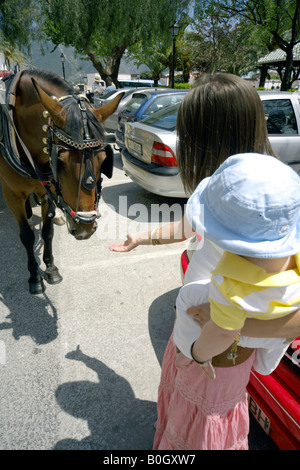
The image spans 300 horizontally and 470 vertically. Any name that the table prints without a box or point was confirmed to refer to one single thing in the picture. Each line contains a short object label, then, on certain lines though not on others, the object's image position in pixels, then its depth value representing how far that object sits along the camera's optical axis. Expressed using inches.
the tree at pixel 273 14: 521.7
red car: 52.0
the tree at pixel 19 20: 748.0
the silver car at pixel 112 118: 367.8
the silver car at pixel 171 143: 180.5
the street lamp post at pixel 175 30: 562.9
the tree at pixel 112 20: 742.5
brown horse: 75.5
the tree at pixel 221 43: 797.7
